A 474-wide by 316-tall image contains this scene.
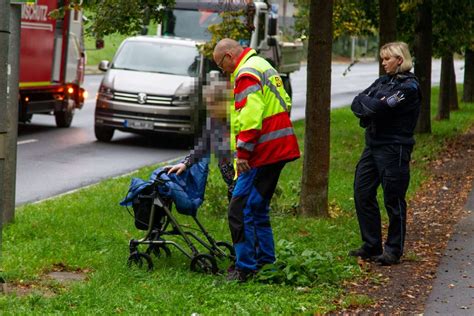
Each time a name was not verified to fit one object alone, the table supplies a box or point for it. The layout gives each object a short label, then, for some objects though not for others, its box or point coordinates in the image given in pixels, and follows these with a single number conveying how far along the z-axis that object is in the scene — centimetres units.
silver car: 2012
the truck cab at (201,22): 2358
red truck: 2056
